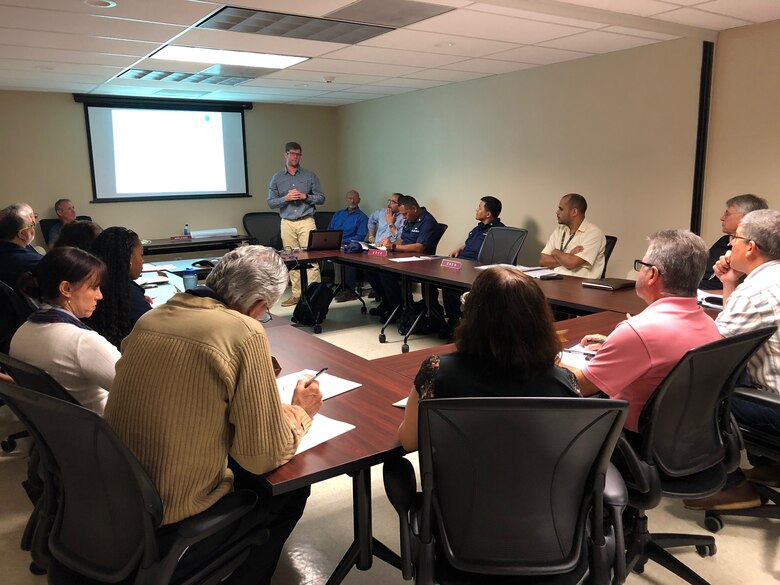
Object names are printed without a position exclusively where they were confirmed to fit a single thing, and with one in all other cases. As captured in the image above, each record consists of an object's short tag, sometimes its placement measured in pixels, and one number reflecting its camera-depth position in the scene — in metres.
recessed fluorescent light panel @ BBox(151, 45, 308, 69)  4.52
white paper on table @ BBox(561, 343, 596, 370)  2.16
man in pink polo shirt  1.77
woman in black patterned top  1.37
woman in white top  1.85
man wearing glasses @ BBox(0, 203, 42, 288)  3.05
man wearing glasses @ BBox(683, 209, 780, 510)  2.08
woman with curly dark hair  2.40
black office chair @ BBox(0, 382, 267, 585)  1.26
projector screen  7.11
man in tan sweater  1.38
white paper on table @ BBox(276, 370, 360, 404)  1.96
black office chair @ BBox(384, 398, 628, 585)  1.25
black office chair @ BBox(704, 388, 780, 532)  1.96
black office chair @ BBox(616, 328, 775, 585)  1.67
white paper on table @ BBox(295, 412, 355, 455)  1.62
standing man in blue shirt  6.57
